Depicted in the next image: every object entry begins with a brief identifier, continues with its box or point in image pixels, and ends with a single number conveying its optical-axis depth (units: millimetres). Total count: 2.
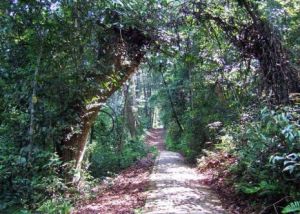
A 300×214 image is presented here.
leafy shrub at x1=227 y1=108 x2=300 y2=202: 5625
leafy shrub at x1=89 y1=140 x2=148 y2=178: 13805
